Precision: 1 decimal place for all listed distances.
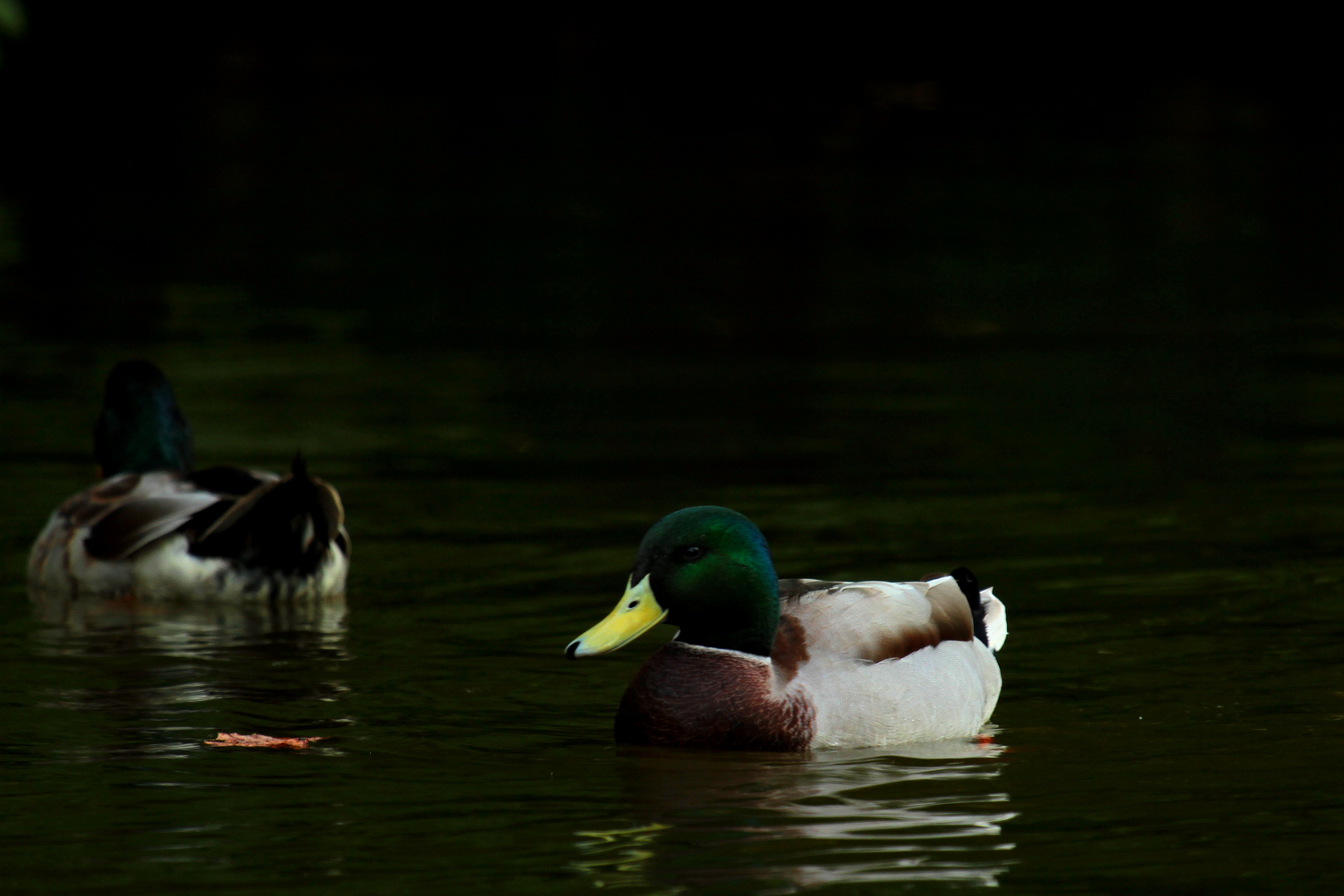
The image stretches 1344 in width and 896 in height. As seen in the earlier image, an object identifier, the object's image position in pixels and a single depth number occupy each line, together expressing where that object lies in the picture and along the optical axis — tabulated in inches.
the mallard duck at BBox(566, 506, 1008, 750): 634.8
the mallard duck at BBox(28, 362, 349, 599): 859.4
